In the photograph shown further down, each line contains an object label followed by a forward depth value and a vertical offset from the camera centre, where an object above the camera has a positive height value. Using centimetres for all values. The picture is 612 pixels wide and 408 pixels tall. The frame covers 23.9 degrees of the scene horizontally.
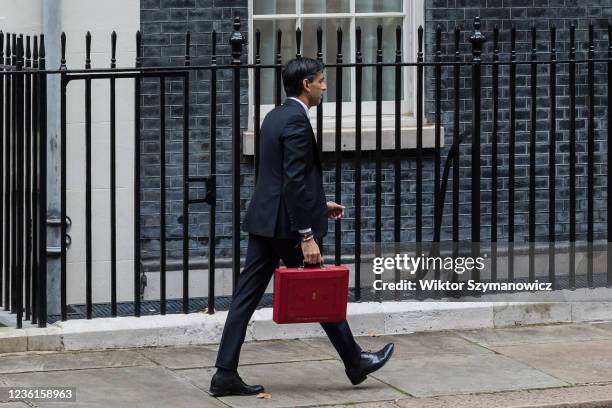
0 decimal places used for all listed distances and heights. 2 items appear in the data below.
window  1141 +134
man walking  771 -6
